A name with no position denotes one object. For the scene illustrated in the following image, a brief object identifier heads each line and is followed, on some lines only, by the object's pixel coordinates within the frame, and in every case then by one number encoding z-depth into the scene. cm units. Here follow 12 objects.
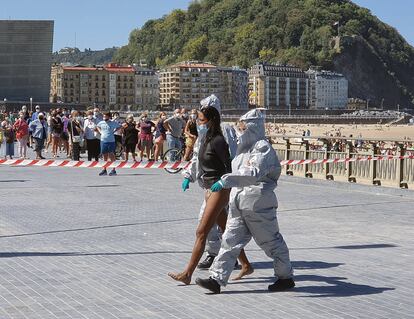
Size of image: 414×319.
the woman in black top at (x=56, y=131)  2877
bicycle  2412
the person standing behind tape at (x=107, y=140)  2119
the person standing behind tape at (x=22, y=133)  2727
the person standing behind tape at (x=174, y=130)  2495
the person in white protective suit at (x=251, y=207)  719
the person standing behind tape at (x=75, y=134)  2650
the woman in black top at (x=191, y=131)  2215
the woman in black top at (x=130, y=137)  2611
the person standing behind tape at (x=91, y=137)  2438
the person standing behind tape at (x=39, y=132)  2691
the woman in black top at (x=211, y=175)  759
